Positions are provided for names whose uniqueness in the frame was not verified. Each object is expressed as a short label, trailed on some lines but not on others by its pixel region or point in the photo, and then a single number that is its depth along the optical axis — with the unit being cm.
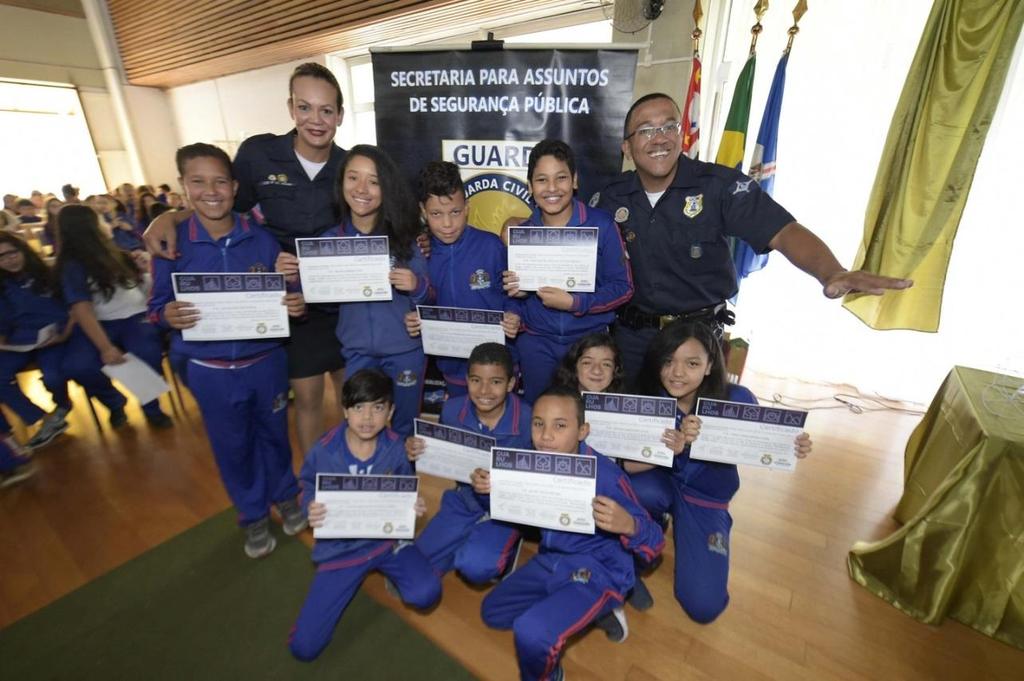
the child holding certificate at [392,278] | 191
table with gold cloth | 174
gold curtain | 262
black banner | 276
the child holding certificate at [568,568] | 155
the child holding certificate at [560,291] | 197
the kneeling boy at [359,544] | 180
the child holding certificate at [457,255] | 205
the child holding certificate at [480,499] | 195
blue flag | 325
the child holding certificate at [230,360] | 182
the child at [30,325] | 283
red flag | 315
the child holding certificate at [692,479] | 189
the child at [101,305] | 297
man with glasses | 196
